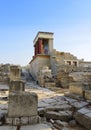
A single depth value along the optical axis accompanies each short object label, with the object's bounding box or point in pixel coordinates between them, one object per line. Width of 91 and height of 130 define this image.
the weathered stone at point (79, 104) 6.11
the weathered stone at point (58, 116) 5.27
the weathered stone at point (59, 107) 5.85
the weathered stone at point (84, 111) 5.03
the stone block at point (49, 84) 15.44
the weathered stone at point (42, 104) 6.22
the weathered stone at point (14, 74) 13.26
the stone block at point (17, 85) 8.91
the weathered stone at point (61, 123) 4.81
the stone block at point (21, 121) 4.31
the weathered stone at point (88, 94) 6.91
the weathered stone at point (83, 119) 4.50
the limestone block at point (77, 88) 7.64
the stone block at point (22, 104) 4.42
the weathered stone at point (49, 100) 7.28
